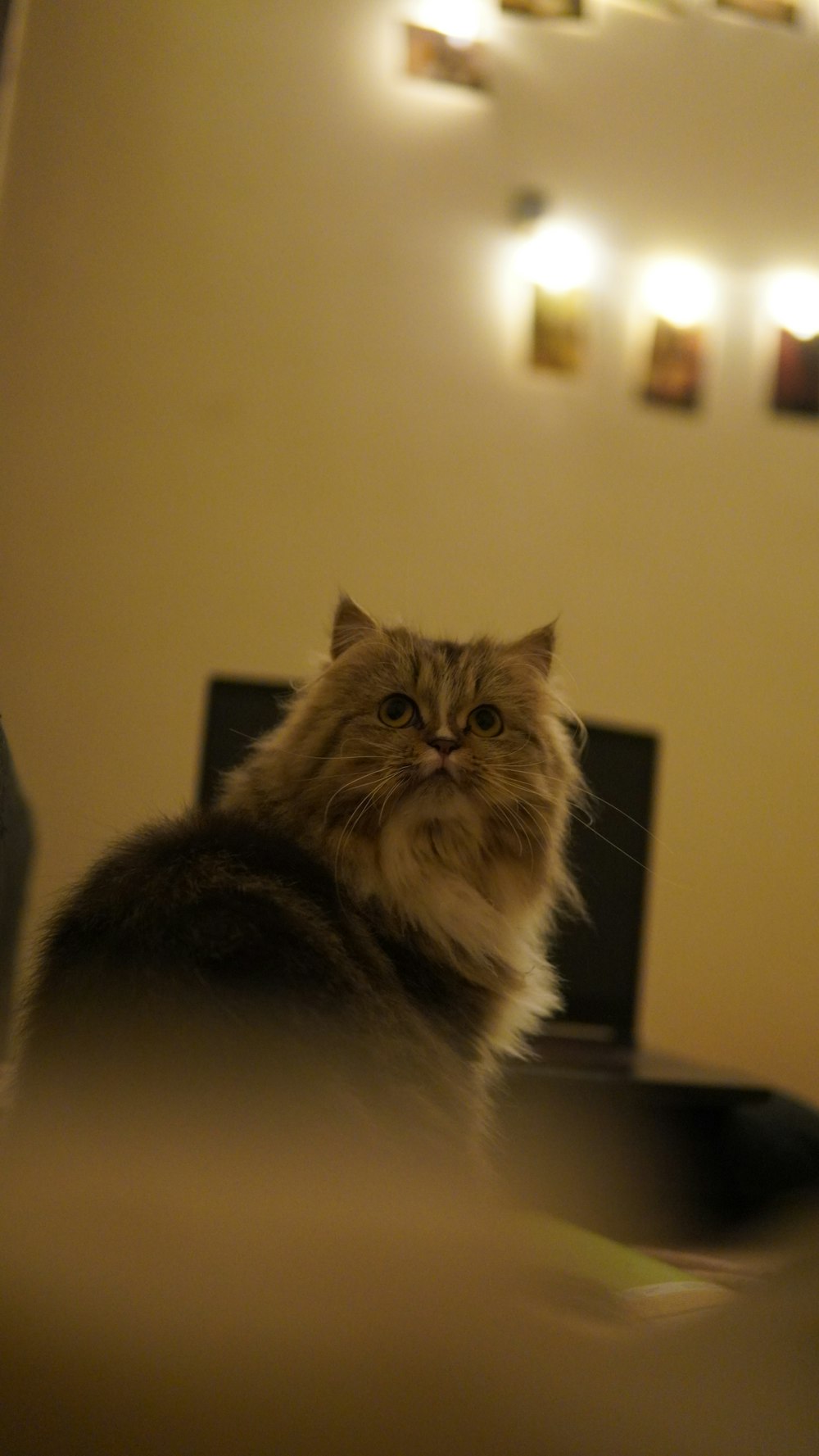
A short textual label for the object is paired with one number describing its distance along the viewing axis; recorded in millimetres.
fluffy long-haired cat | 790
